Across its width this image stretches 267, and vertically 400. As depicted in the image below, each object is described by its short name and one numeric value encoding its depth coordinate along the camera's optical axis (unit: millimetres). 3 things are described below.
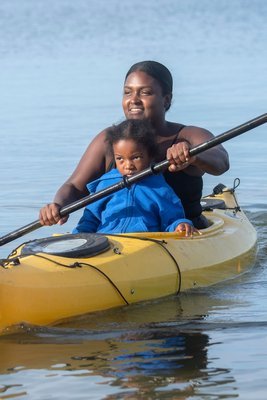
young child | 14852
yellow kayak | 13242
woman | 15477
